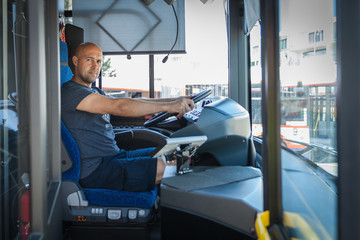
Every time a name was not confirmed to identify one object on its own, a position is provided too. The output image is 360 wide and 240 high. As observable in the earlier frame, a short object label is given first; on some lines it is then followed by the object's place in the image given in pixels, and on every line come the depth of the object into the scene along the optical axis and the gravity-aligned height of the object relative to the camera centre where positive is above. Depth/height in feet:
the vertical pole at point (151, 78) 10.36 +1.28
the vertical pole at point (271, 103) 2.99 +0.11
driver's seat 5.09 -1.38
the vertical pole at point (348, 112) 1.57 +0.01
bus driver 5.32 -0.35
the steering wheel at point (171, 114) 5.78 +0.07
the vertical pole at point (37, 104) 3.60 +0.16
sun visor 9.73 +2.88
